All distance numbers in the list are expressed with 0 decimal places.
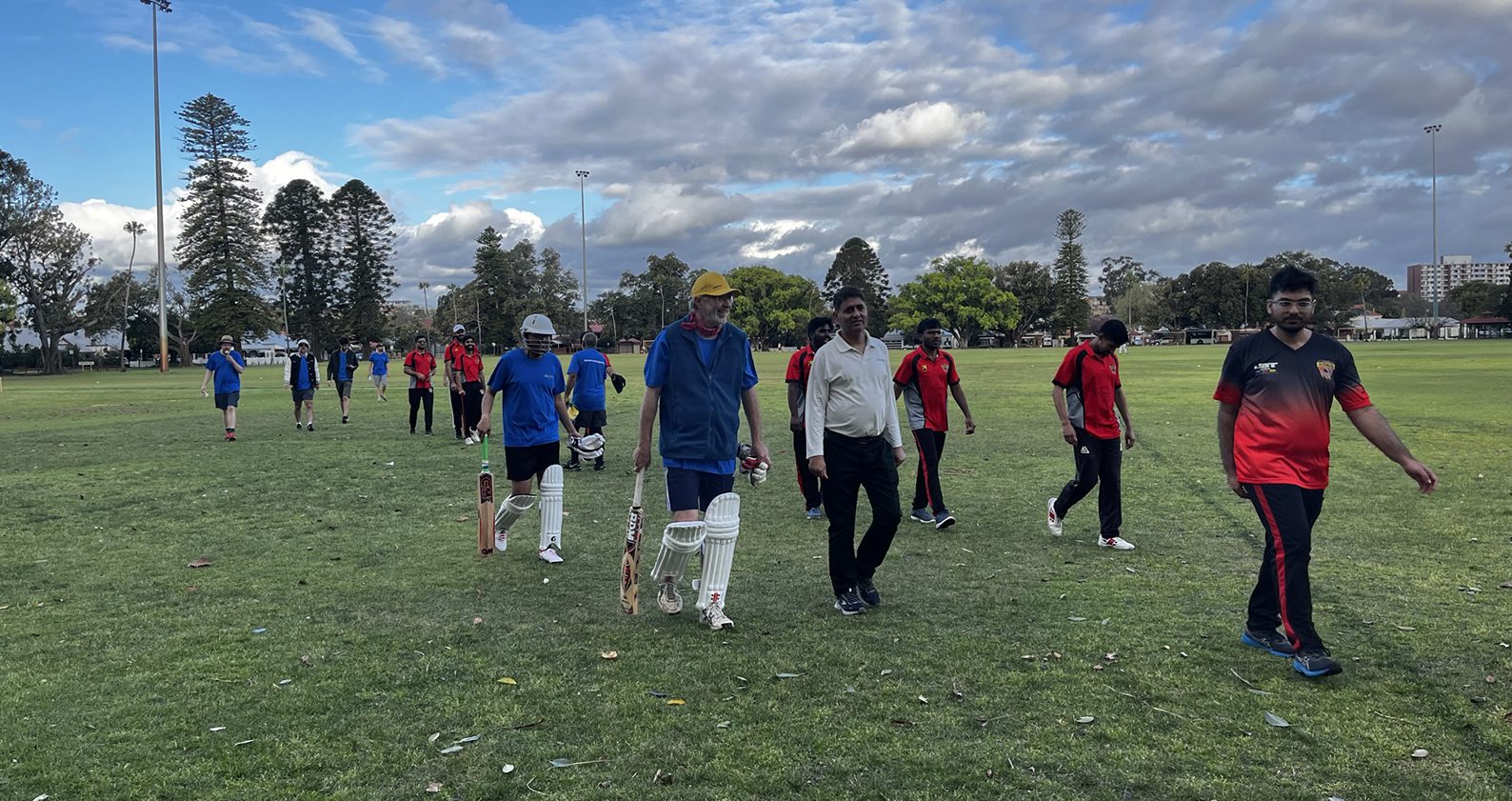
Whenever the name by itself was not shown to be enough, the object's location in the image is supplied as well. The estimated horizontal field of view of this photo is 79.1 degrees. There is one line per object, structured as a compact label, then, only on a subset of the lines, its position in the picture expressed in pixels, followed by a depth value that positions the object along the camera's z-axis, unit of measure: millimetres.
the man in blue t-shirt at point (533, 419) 7203
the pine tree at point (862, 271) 130000
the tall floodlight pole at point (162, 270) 52781
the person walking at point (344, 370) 19184
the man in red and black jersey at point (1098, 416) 7324
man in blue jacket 5211
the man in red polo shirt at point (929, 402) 8281
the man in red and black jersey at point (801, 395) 8312
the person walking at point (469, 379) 15133
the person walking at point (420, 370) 16625
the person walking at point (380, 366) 23953
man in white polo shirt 5500
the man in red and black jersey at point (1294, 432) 4465
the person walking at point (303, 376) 17000
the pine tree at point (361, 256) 86438
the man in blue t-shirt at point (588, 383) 12086
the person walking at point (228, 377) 15570
